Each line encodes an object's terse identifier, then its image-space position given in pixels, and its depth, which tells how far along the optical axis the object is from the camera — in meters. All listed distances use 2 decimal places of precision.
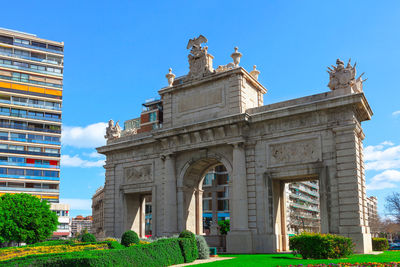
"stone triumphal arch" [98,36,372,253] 24.42
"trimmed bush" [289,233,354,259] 19.78
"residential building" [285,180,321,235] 82.12
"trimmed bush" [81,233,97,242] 28.30
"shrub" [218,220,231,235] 51.09
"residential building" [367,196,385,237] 87.93
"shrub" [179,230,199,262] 20.70
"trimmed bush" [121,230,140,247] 24.67
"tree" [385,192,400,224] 73.19
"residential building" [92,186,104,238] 96.69
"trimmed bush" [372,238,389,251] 26.64
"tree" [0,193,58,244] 42.47
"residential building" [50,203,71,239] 69.94
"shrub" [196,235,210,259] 22.50
